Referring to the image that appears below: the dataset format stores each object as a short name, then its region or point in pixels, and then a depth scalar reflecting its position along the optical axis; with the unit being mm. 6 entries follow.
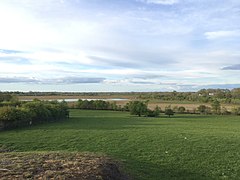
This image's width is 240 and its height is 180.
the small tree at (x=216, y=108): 62520
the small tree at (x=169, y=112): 56319
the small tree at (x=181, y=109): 63238
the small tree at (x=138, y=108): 54395
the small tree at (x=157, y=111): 55207
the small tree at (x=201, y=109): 63503
